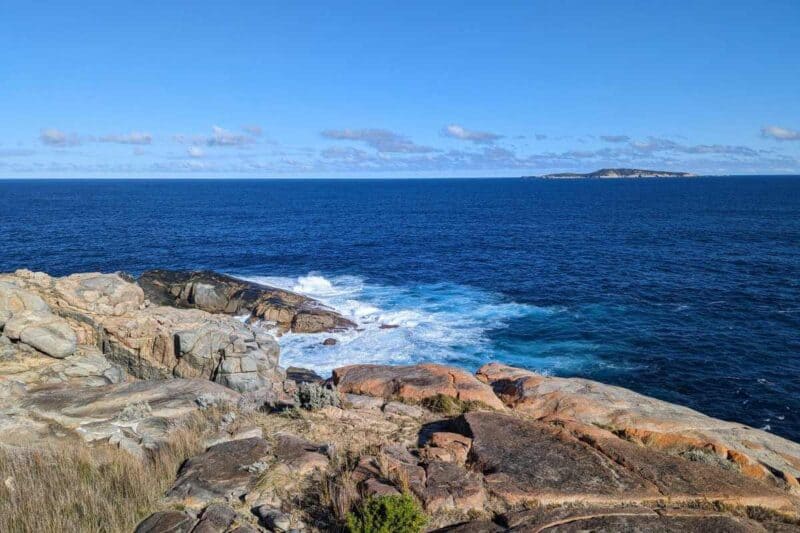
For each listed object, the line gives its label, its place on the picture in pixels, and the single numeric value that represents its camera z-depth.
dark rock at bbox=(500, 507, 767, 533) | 8.26
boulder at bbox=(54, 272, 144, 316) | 26.52
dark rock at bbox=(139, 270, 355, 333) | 37.06
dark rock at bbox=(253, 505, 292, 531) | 8.24
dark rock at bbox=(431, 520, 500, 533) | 8.23
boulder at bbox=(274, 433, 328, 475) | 10.18
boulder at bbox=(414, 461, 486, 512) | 9.00
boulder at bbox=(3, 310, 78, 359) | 20.81
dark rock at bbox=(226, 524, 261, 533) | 8.09
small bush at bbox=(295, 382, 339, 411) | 13.87
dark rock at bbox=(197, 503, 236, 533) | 8.16
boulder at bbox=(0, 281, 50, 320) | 22.64
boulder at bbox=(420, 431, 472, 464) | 10.88
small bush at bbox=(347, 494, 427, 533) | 7.68
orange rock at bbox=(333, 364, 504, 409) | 15.95
